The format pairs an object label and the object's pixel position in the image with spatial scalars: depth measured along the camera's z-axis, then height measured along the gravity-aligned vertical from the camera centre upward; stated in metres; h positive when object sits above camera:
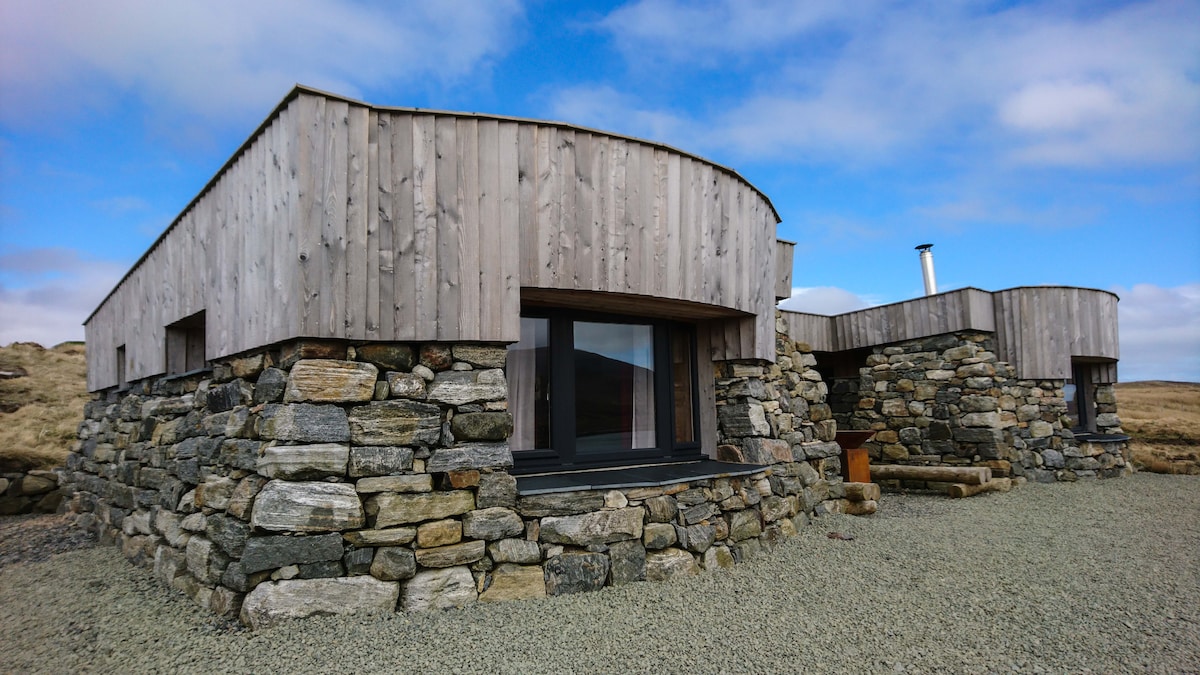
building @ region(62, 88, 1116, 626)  3.88 +0.13
